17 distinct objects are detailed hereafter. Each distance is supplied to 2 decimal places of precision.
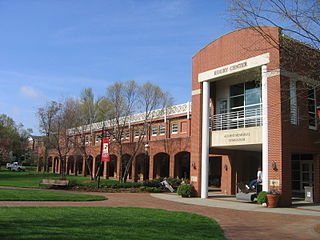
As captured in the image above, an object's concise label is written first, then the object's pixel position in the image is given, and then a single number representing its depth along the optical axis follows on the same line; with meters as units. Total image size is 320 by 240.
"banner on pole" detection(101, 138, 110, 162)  23.70
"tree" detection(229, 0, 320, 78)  8.41
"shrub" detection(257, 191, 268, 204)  15.48
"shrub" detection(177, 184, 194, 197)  19.80
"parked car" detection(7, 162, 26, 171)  59.16
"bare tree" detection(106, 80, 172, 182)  29.81
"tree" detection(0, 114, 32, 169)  60.41
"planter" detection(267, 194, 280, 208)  15.12
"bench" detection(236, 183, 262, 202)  17.11
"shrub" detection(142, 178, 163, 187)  25.11
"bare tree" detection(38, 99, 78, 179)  32.03
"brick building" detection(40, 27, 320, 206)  16.09
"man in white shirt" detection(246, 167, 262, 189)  18.72
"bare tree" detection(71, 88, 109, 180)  33.38
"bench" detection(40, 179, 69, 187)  23.11
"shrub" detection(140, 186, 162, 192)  23.73
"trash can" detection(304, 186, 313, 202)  17.66
